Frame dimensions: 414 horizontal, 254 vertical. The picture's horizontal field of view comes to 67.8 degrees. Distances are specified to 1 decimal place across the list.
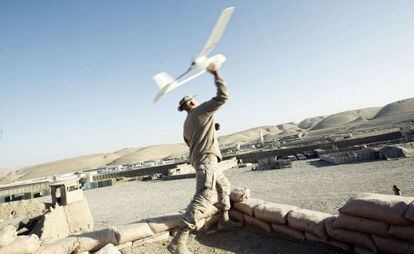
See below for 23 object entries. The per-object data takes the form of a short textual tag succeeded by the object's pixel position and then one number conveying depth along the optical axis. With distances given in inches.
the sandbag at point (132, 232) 153.1
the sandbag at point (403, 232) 107.4
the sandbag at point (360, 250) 121.0
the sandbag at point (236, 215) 179.9
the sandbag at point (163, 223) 163.6
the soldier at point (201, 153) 132.8
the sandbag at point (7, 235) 130.2
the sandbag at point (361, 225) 118.2
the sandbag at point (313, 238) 138.0
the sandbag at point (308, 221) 137.3
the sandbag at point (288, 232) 146.3
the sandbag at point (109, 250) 133.2
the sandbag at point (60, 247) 135.2
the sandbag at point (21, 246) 128.6
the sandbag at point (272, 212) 154.7
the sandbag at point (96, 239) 144.6
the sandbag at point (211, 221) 173.3
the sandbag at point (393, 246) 108.3
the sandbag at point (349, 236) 121.7
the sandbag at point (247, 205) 171.3
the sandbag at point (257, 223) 162.6
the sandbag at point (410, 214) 105.4
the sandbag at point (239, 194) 180.9
